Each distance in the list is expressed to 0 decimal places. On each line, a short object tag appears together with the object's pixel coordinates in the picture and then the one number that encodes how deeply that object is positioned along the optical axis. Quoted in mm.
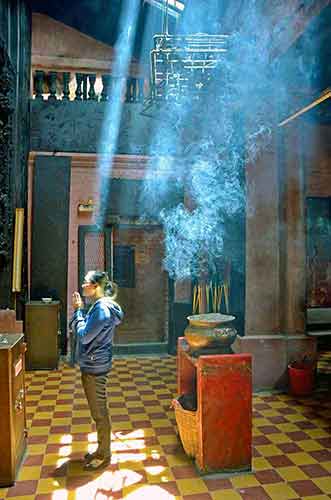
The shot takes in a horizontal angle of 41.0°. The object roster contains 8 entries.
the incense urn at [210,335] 4672
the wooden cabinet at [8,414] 4066
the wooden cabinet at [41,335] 8242
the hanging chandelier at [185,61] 5430
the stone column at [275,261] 6922
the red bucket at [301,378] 6695
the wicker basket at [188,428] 4484
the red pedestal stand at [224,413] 4336
